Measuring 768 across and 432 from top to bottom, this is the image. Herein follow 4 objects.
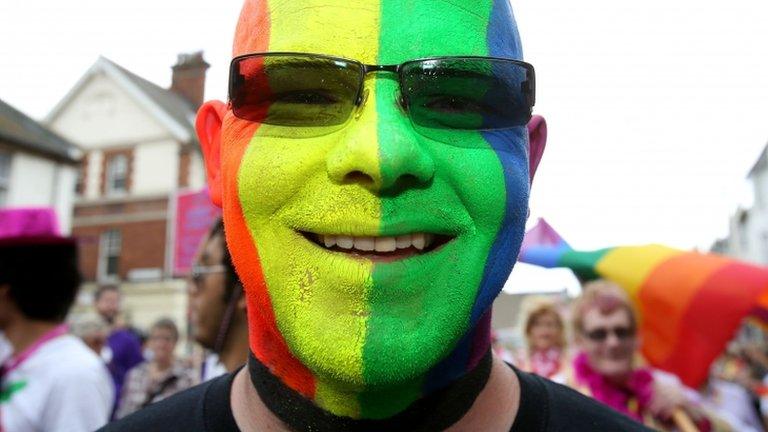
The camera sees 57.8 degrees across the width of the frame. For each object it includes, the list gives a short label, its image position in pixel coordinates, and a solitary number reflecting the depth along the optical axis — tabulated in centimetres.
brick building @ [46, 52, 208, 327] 2119
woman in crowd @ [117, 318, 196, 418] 395
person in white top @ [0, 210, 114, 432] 273
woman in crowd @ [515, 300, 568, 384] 462
